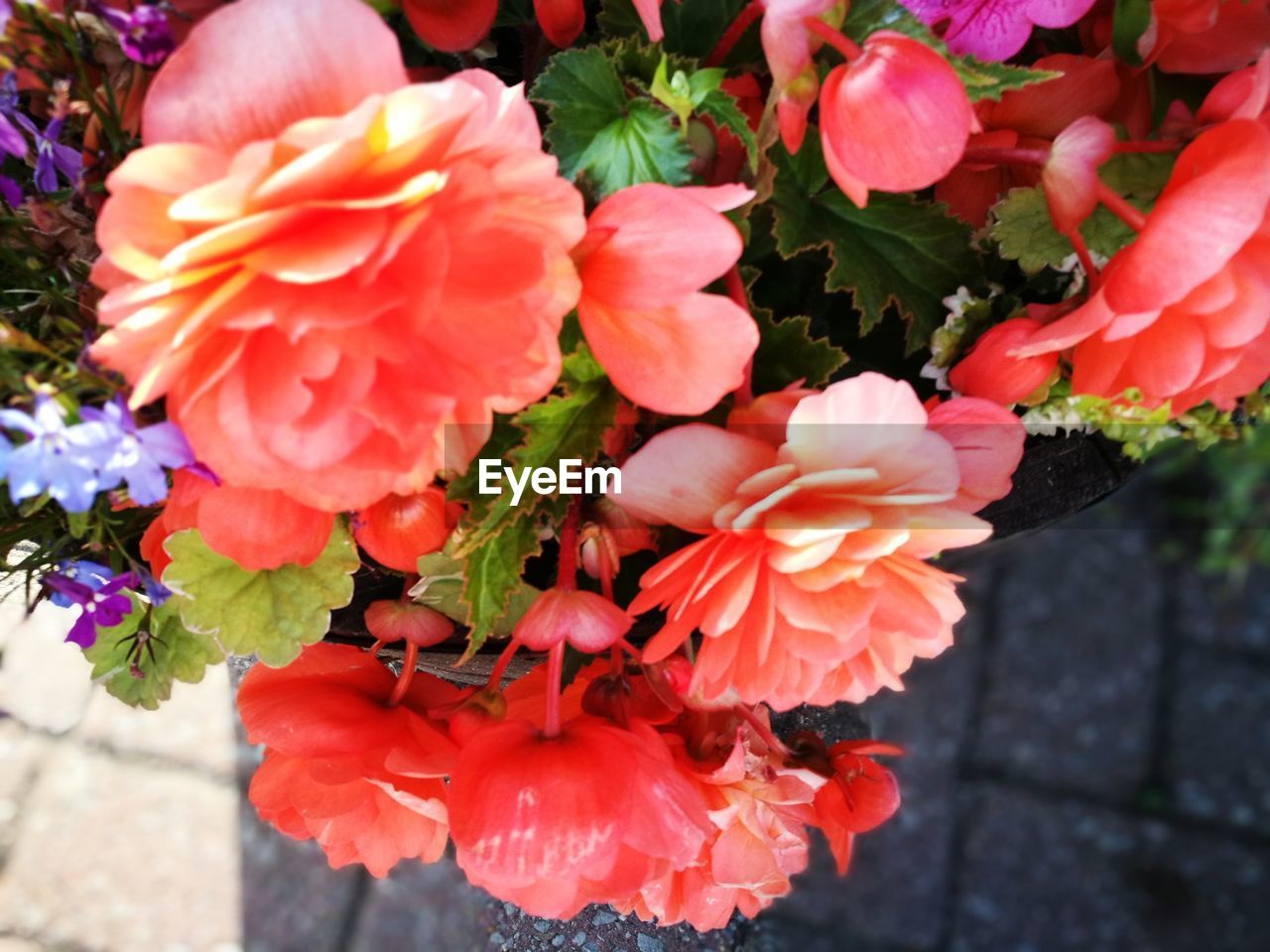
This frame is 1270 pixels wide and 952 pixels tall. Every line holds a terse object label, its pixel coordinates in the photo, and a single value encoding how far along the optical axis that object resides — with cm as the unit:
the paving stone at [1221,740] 139
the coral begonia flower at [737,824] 48
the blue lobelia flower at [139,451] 33
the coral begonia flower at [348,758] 45
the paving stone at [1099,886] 133
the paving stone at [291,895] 141
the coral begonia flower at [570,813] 41
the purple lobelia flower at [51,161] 38
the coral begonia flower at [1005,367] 43
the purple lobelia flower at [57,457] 33
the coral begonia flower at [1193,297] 37
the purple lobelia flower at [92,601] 40
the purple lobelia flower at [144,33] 32
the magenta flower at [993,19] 41
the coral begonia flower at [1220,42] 45
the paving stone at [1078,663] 143
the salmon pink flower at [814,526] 38
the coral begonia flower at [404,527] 44
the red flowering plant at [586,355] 30
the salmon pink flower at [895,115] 35
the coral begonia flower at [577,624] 43
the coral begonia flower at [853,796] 52
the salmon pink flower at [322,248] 28
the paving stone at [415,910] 139
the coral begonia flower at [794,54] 37
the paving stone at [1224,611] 148
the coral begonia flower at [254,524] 38
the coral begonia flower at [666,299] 34
